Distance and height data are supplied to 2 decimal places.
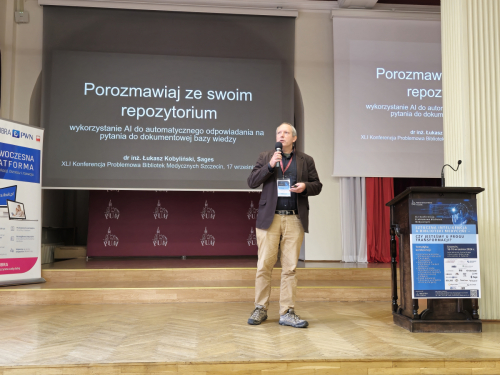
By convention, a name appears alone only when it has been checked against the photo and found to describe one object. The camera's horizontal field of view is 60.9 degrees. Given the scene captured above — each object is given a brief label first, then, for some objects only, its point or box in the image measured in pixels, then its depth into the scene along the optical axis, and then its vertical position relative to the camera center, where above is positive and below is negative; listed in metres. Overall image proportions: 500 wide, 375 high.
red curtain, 6.06 -0.06
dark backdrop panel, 6.55 -0.16
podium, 2.97 -0.55
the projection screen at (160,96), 5.74 +1.64
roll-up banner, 4.35 +0.12
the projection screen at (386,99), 6.09 +1.66
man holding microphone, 3.15 -0.07
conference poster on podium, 2.97 -0.24
